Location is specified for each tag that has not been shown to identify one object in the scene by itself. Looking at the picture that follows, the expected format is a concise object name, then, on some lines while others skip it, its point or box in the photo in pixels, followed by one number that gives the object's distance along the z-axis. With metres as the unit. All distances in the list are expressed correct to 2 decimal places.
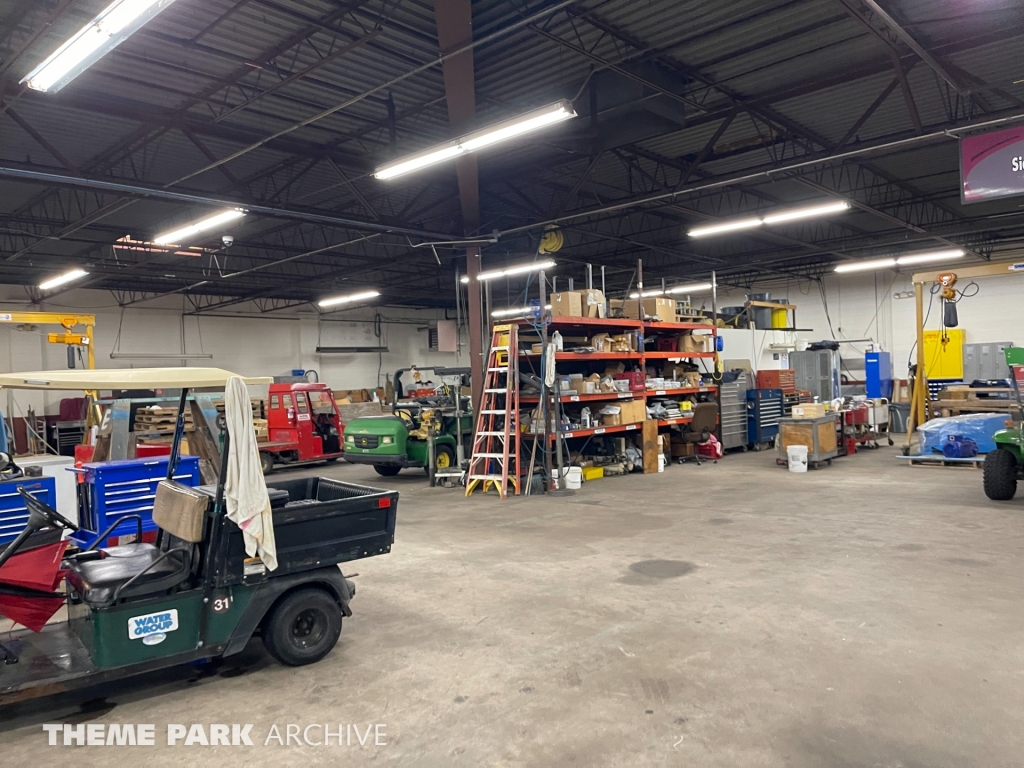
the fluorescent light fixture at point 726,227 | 12.21
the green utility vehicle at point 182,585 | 3.34
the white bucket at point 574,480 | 10.30
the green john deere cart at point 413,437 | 11.33
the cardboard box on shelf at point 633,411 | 11.45
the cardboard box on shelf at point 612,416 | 11.32
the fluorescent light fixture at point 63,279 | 15.48
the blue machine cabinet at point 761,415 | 14.59
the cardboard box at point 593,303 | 11.28
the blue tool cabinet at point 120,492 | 5.62
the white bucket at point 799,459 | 11.34
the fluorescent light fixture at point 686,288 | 18.37
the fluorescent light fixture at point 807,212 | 11.05
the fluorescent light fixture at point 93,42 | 4.68
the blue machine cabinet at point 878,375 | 19.62
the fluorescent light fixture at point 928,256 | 14.84
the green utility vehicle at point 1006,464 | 7.86
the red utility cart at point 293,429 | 13.66
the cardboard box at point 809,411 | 12.09
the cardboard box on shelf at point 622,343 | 11.69
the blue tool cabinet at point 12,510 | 5.36
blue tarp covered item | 10.70
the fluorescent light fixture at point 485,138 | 7.10
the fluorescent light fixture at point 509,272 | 14.74
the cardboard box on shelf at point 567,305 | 10.94
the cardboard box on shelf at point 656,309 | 12.44
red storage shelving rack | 10.64
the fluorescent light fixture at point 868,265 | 15.89
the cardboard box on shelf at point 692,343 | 13.63
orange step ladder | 9.97
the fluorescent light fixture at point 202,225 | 10.52
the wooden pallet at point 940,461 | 10.88
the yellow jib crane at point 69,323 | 10.71
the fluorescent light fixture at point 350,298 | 20.68
